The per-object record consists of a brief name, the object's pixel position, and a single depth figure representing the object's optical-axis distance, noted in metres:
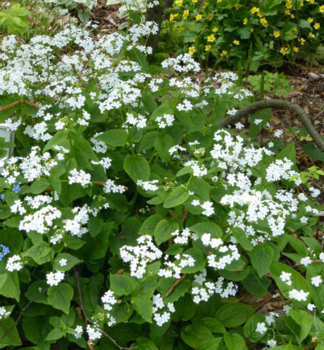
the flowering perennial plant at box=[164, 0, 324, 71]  4.97
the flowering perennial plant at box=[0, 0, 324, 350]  2.30
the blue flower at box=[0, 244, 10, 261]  2.41
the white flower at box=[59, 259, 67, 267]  2.29
